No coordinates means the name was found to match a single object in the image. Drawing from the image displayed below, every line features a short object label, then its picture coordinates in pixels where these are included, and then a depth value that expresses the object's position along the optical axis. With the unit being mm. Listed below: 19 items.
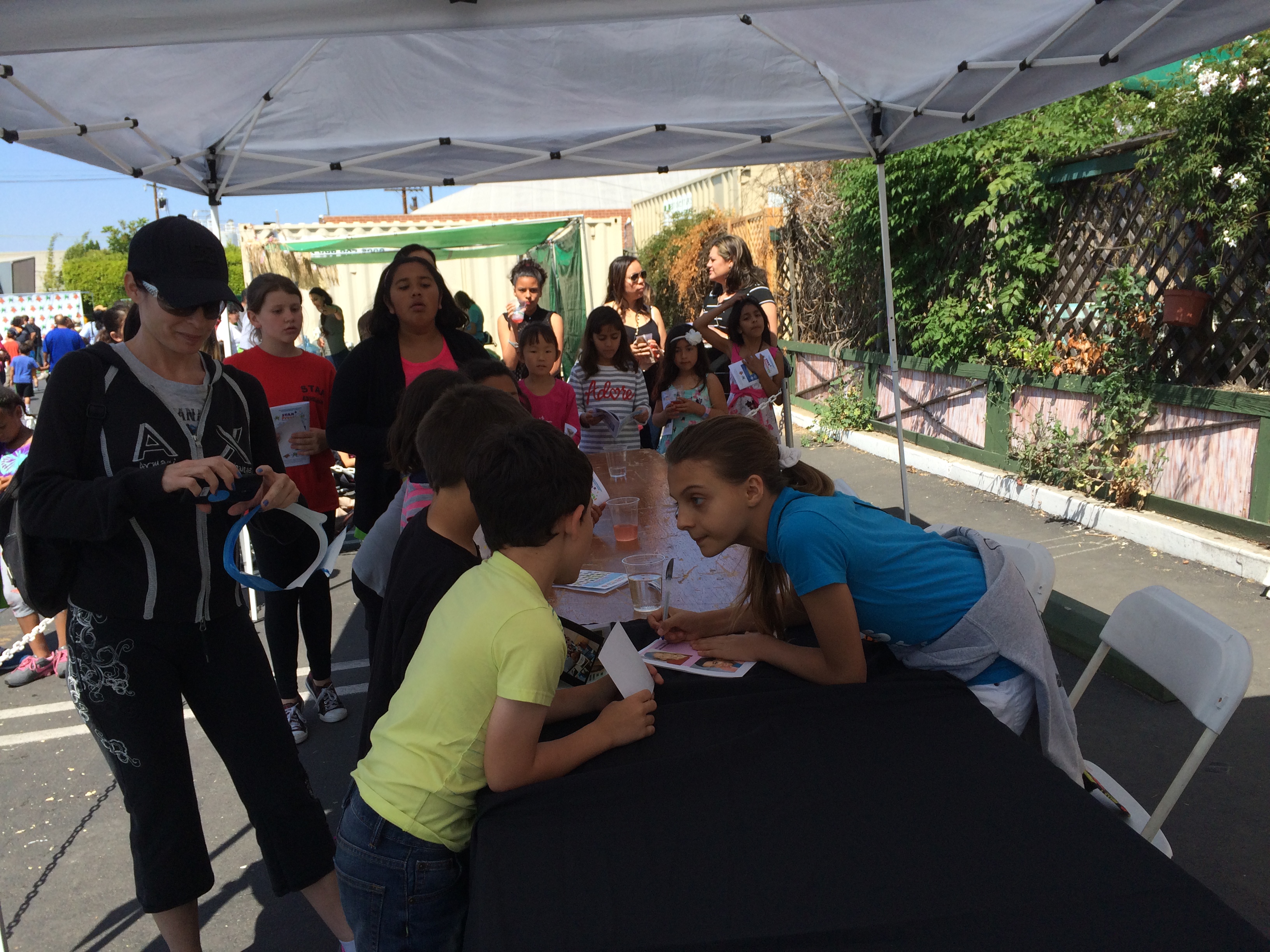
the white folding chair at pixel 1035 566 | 2482
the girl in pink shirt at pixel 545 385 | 4383
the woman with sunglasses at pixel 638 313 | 6094
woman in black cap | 1853
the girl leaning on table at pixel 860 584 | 1830
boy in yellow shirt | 1441
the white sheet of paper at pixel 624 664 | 1637
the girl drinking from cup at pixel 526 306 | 6395
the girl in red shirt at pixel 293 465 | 3479
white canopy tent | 3537
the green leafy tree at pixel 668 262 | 12844
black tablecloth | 1146
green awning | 10258
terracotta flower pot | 5273
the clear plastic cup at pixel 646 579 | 2375
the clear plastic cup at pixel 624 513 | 2990
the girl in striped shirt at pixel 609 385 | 5082
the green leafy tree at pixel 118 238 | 45688
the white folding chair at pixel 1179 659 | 1757
